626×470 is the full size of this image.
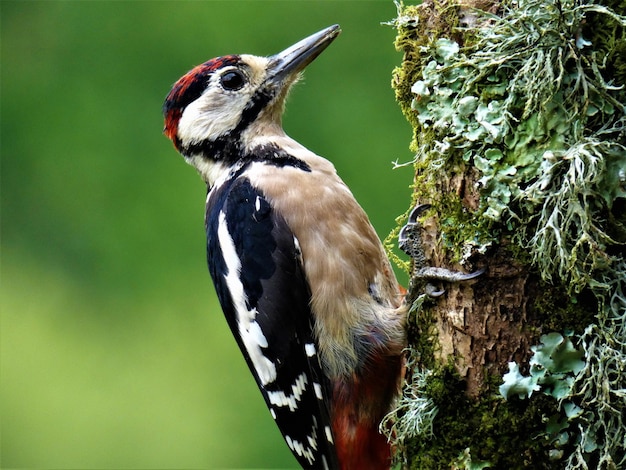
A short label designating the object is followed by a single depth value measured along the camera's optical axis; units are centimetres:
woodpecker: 364
